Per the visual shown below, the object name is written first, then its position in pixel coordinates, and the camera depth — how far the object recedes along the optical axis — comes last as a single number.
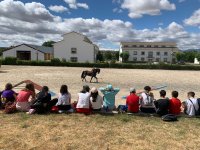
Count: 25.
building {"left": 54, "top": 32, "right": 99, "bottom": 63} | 37.63
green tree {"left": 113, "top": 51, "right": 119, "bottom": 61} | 72.17
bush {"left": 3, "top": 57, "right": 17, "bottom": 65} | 29.58
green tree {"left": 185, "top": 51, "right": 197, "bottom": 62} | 74.70
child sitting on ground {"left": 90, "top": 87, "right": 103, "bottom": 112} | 5.15
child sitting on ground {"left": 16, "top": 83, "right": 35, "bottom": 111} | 5.08
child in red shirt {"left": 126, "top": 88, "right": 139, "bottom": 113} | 5.08
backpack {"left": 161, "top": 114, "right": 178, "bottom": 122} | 4.65
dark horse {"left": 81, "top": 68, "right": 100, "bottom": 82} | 12.93
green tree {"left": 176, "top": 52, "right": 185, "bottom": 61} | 68.10
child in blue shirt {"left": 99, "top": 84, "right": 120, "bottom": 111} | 5.46
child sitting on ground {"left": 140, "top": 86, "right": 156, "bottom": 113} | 5.11
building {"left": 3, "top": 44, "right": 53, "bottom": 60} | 38.39
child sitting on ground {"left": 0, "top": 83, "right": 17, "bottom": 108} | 5.31
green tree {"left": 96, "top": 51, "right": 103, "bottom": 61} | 48.03
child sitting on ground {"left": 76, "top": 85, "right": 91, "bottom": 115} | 4.98
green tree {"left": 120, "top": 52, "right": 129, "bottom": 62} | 63.29
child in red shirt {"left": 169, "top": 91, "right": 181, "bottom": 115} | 4.98
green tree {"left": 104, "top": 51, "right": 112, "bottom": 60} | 69.41
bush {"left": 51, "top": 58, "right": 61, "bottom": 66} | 29.19
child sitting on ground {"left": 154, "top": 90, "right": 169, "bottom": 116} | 4.91
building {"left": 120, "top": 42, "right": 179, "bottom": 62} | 67.88
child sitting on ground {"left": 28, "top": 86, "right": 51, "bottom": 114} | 4.91
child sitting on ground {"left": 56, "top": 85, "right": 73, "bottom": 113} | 5.10
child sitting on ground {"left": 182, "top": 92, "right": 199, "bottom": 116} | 4.99
